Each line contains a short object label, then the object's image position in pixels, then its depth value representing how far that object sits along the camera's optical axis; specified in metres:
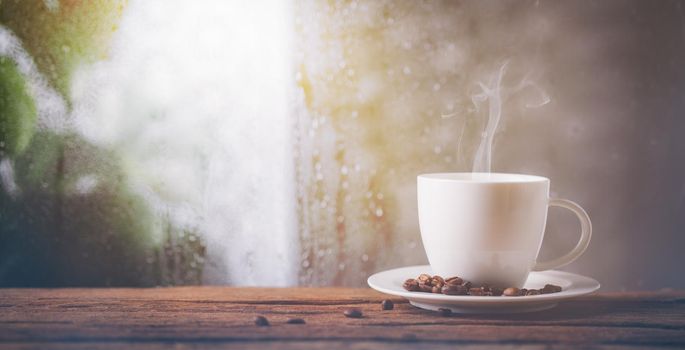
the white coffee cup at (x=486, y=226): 0.87
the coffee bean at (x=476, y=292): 0.87
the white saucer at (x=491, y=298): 0.82
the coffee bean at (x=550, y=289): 0.89
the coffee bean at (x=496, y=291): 0.88
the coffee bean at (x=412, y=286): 0.89
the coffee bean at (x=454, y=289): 0.86
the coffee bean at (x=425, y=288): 0.88
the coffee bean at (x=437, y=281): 0.88
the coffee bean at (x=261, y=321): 0.82
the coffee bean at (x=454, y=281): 0.88
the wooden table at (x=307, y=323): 0.74
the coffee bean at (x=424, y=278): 0.90
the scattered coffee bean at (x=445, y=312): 0.86
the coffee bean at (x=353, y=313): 0.86
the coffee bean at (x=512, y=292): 0.86
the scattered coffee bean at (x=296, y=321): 0.83
